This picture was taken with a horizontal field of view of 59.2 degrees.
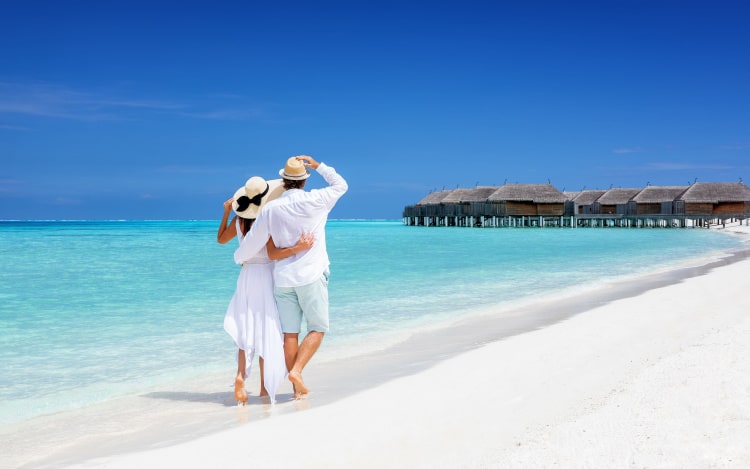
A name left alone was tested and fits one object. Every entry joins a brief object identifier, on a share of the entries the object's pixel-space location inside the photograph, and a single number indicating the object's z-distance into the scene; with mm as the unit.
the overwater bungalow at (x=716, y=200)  54594
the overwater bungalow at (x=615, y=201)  61341
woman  4062
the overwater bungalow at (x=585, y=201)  65250
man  3891
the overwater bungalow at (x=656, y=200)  57188
